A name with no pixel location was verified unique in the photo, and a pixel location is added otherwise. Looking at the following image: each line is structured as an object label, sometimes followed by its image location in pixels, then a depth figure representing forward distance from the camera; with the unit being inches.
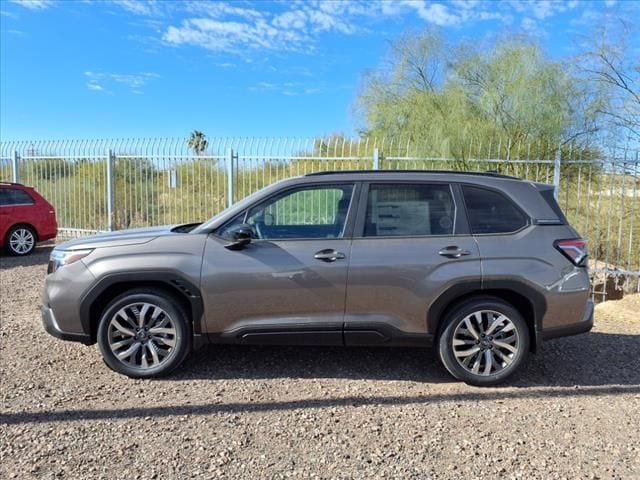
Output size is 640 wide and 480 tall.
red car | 416.5
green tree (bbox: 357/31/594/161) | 447.8
